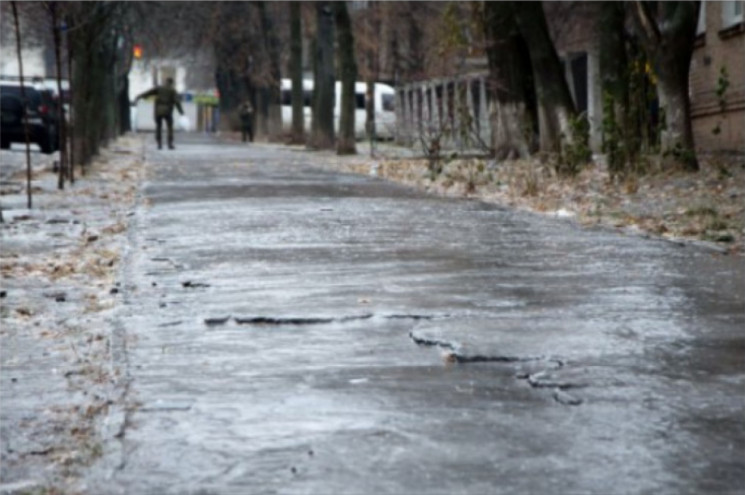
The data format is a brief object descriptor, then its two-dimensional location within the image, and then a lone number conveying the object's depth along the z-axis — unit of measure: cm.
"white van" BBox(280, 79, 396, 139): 6788
